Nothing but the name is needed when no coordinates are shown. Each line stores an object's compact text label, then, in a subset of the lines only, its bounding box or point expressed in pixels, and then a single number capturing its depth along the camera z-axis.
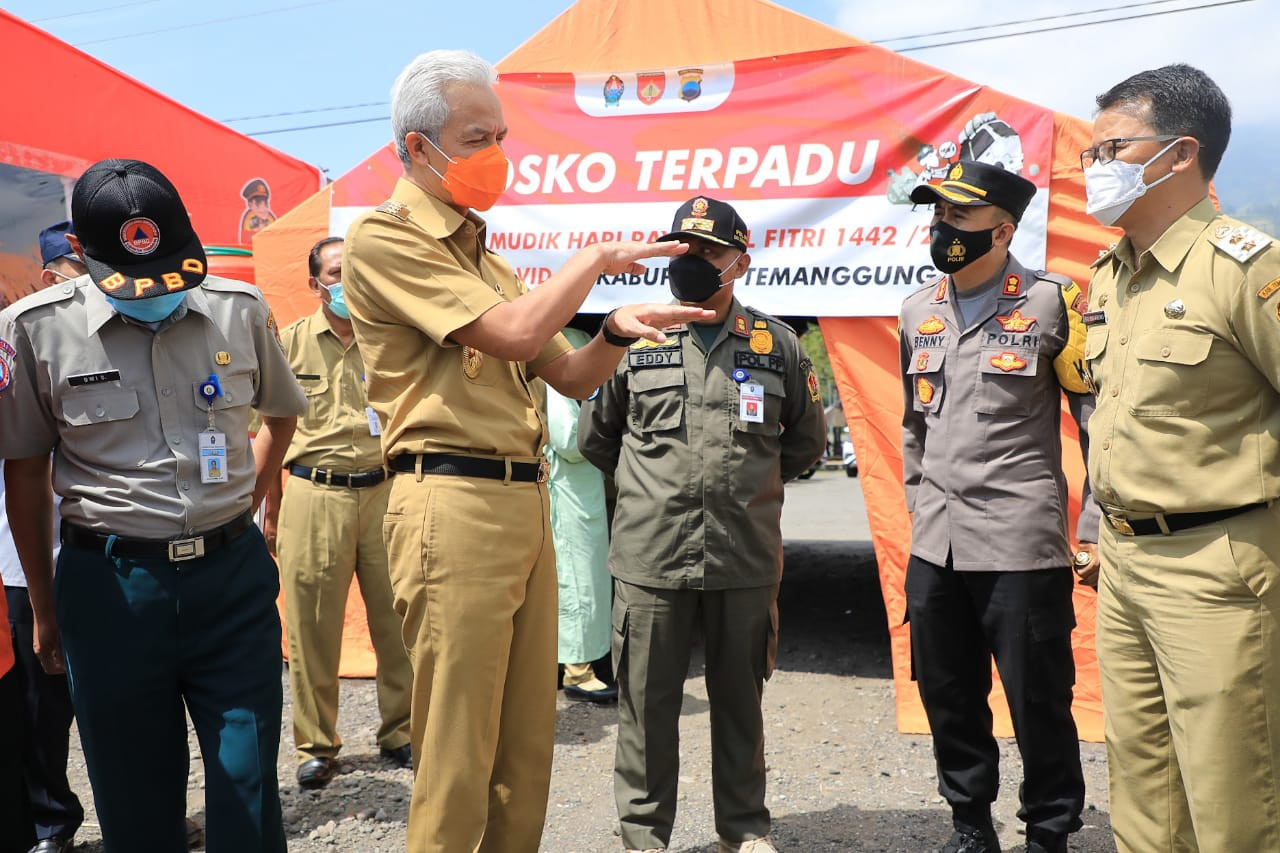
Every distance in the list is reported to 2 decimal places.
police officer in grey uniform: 2.90
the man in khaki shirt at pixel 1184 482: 2.00
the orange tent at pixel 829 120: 4.18
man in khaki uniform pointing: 1.98
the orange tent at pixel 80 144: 5.56
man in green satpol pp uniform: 3.02
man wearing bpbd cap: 2.15
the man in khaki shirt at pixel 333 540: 4.11
